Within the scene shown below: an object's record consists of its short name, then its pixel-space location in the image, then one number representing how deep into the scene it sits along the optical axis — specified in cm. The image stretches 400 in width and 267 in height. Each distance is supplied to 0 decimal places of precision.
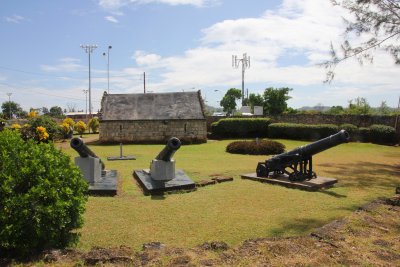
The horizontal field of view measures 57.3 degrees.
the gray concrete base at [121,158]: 1613
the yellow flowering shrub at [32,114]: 2381
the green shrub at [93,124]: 3353
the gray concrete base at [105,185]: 895
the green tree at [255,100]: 5348
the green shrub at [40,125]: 2130
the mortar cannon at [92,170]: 902
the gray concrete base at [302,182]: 968
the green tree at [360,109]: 3255
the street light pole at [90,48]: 4375
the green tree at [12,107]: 7644
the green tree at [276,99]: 5081
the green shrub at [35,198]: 454
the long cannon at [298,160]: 970
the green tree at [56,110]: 9229
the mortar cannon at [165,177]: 928
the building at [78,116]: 6449
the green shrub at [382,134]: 2314
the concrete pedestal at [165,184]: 914
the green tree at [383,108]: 3628
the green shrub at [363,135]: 2389
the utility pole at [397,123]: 2370
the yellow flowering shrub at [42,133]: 1983
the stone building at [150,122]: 2394
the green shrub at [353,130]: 2436
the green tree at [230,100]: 6225
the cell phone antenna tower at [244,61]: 5105
